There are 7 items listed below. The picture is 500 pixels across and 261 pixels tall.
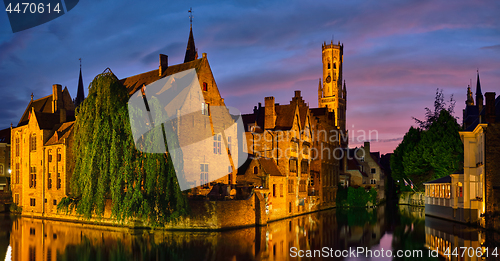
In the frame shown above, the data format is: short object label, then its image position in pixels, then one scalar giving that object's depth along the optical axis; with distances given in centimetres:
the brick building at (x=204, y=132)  3750
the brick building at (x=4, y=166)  5988
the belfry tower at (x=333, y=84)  13525
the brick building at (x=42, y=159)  4456
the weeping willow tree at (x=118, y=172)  3056
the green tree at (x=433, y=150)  5291
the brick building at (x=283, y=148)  4284
